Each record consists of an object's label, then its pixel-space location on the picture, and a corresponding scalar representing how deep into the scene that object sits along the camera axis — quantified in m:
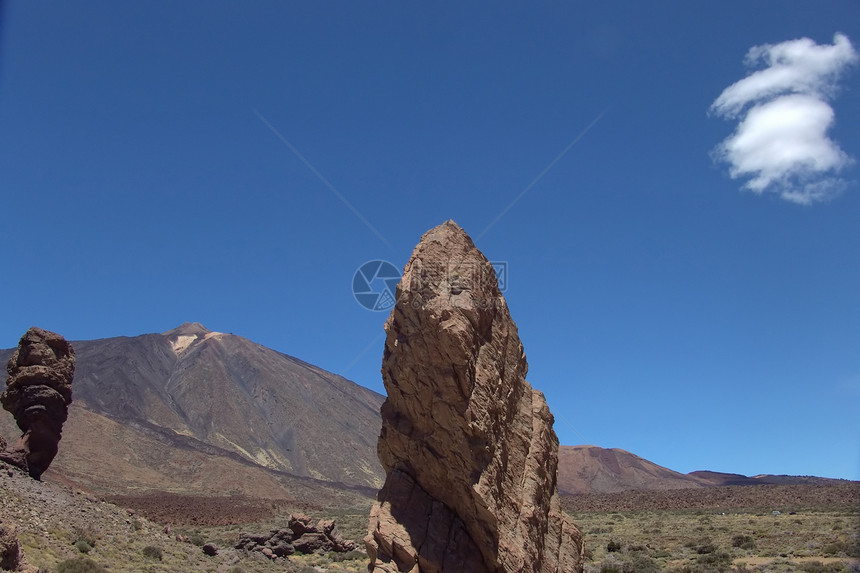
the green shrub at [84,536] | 20.30
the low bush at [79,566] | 16.59
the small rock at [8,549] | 13.57
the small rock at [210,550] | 26.88
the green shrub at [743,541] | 27.11
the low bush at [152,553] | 22.47
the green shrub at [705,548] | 26.50
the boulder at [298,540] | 30.41
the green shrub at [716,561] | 22.56
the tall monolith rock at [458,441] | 13.32
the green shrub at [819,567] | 19.89
